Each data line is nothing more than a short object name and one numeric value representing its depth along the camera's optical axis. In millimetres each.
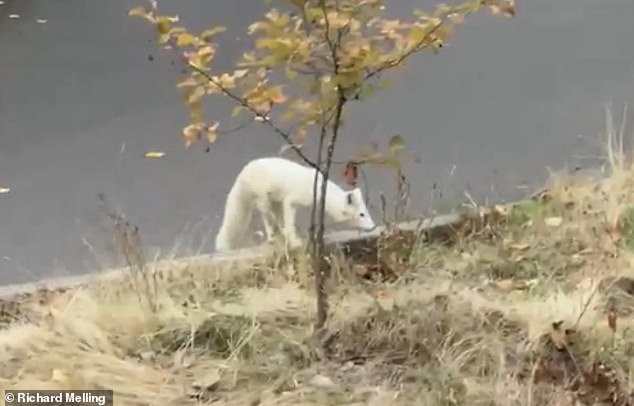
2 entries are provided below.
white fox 8984
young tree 6293
